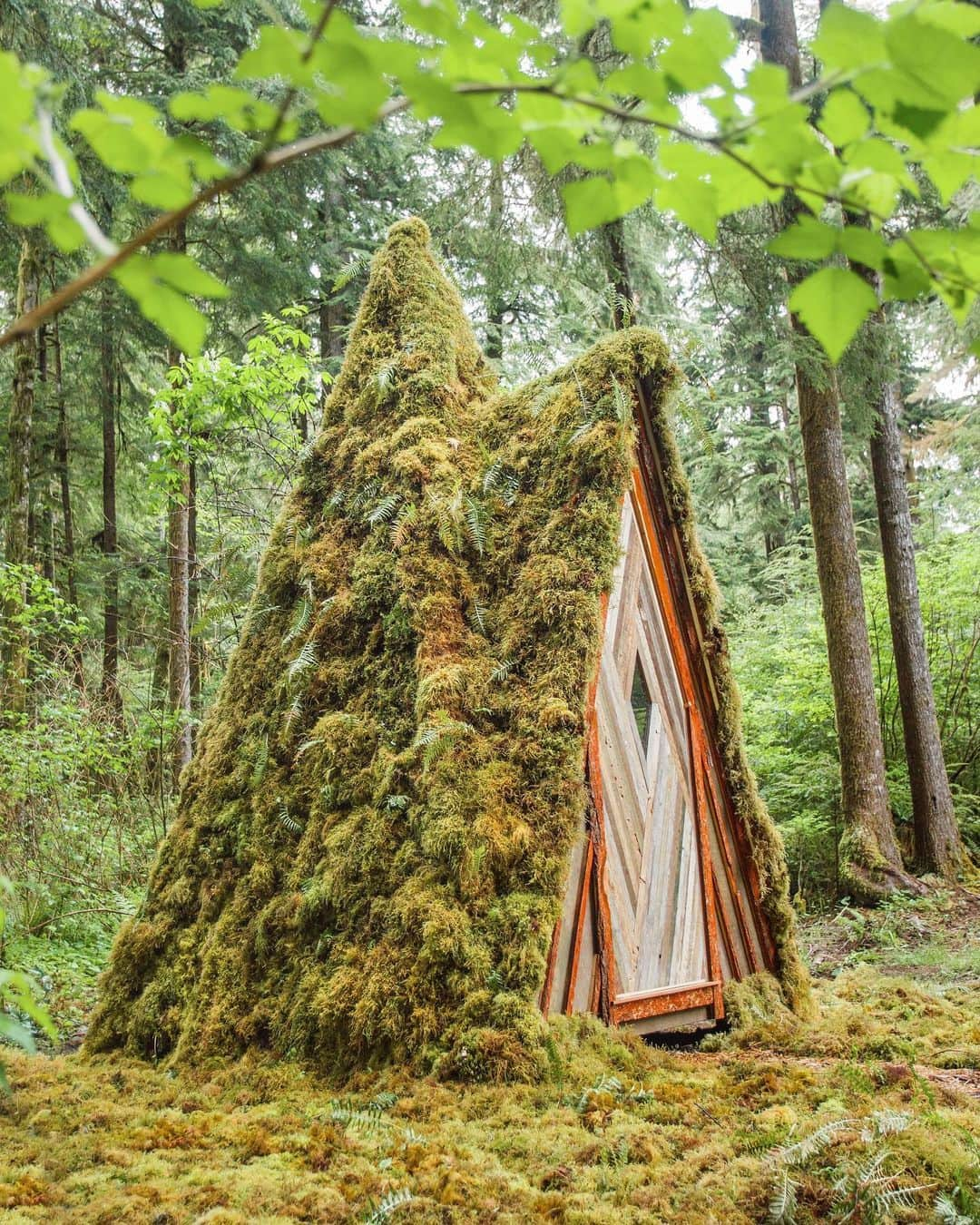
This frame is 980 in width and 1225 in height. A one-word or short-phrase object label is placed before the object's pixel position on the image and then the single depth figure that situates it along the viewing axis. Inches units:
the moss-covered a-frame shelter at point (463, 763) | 151.6
